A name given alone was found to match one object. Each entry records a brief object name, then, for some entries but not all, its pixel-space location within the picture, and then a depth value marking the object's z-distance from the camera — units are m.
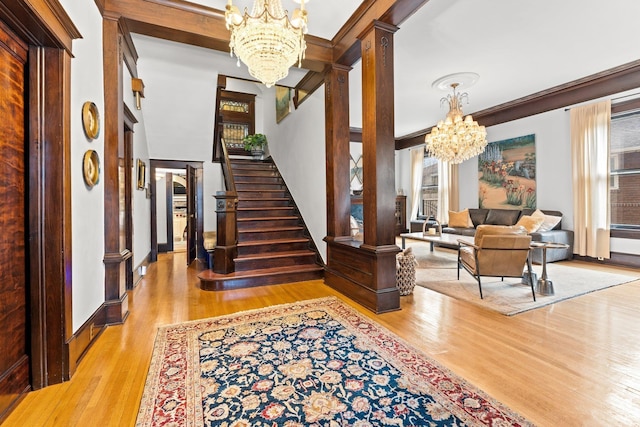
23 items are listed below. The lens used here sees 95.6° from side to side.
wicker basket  3.45
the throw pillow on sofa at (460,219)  6.98
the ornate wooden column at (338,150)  3.86
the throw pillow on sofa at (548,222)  5.48
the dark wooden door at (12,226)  1.58
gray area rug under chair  3.24
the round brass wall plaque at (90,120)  2.25
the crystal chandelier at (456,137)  5.08
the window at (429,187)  8.89
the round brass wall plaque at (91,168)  2.25
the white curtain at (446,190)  7.96
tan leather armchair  3.31
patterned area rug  1.51
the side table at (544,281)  3.50
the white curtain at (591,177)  5.03
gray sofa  5.19
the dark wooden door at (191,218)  5.48
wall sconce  4.14
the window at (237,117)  8.52
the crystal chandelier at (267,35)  2.37
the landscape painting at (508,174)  6.23
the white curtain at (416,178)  9.20
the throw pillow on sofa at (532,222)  5.43
